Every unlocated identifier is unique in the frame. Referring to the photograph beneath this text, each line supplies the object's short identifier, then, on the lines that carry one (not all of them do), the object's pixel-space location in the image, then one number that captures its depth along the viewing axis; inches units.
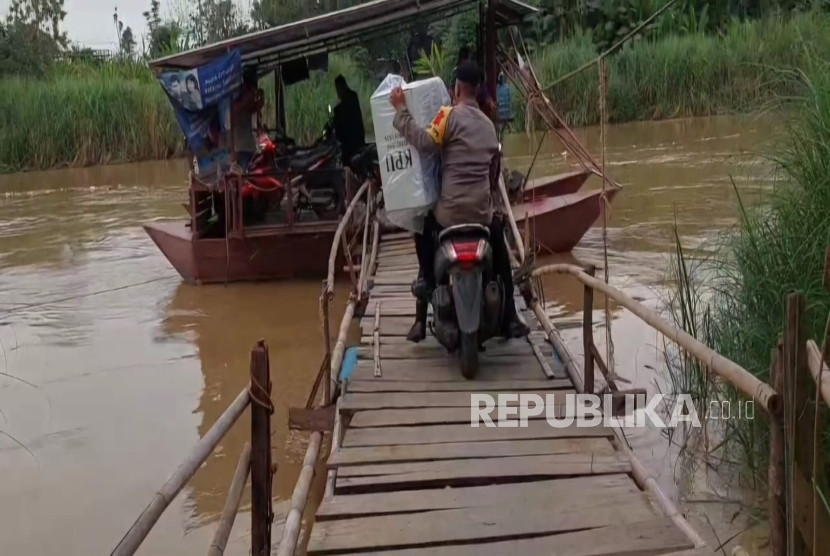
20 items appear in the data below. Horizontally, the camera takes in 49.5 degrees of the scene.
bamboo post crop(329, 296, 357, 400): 148.7
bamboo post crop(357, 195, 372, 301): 201.7
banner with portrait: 278.1
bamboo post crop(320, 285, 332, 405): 147.6
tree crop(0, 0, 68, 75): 753.6
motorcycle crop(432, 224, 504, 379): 156.9
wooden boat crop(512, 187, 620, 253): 309.0
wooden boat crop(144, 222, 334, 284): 301.1
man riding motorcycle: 163.5
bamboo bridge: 72.4
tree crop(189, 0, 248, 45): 697.6
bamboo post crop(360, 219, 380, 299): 211.7
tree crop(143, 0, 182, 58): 654.8
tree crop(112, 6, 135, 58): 745.6
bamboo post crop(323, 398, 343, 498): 118.4
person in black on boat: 307.9
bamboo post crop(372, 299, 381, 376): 162.1
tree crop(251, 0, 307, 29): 762.2
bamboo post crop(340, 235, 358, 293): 220.9
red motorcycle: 304.5
